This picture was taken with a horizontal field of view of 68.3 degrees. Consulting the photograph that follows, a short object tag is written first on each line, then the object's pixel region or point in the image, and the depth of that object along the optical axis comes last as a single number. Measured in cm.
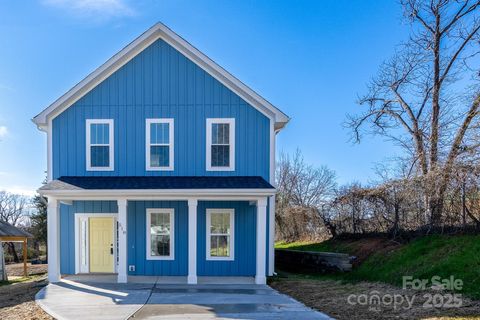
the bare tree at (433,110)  1041
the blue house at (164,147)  1169
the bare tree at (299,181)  2991
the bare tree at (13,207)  4912
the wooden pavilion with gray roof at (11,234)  1716
